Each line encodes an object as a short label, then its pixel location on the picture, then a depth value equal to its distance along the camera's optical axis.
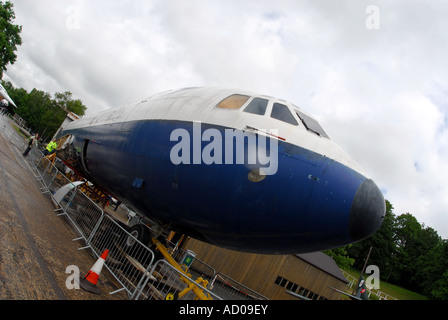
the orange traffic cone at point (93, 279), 5.26
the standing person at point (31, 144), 18.90
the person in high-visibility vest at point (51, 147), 16.84
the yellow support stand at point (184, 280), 6.30
